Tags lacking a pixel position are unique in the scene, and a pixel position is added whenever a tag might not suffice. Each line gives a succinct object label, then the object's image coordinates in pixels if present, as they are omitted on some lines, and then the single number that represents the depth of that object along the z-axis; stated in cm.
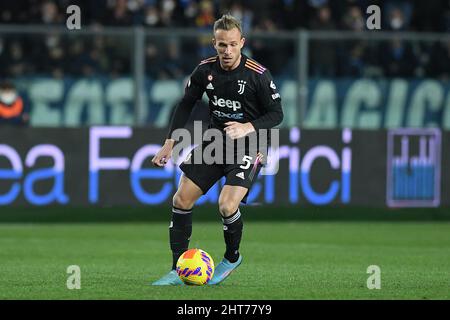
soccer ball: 920
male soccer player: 945
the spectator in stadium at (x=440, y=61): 1808
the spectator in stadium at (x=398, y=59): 1795
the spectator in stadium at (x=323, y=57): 1772
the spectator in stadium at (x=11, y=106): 1670
